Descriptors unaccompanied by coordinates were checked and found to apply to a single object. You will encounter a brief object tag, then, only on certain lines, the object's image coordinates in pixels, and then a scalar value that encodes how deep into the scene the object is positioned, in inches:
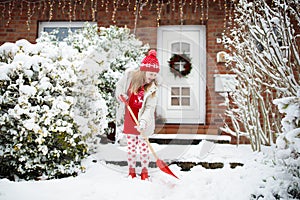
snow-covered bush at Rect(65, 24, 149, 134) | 191.9
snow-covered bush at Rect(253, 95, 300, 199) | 75.1
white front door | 254.7
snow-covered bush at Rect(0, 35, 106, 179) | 127.3
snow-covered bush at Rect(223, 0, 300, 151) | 125.0
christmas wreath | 257.7
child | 134.9
